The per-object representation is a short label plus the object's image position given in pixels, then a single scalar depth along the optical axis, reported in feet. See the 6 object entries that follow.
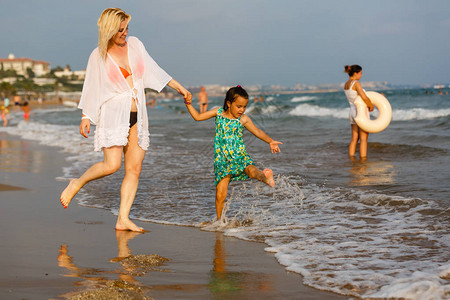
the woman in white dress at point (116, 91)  14.80
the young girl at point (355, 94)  33.83
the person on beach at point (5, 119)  81.23
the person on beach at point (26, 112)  96.02
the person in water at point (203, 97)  88.22
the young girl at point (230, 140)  16.80
